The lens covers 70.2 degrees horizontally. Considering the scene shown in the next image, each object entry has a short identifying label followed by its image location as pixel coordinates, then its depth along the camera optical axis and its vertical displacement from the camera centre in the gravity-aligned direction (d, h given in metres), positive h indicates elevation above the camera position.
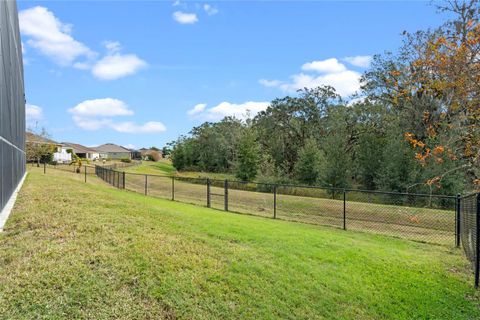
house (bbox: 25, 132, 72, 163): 42.86 +2.08
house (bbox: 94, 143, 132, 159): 96.66 +2.83
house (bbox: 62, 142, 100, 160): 75.28 +2.21
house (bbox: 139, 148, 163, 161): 98.44 +1.71
